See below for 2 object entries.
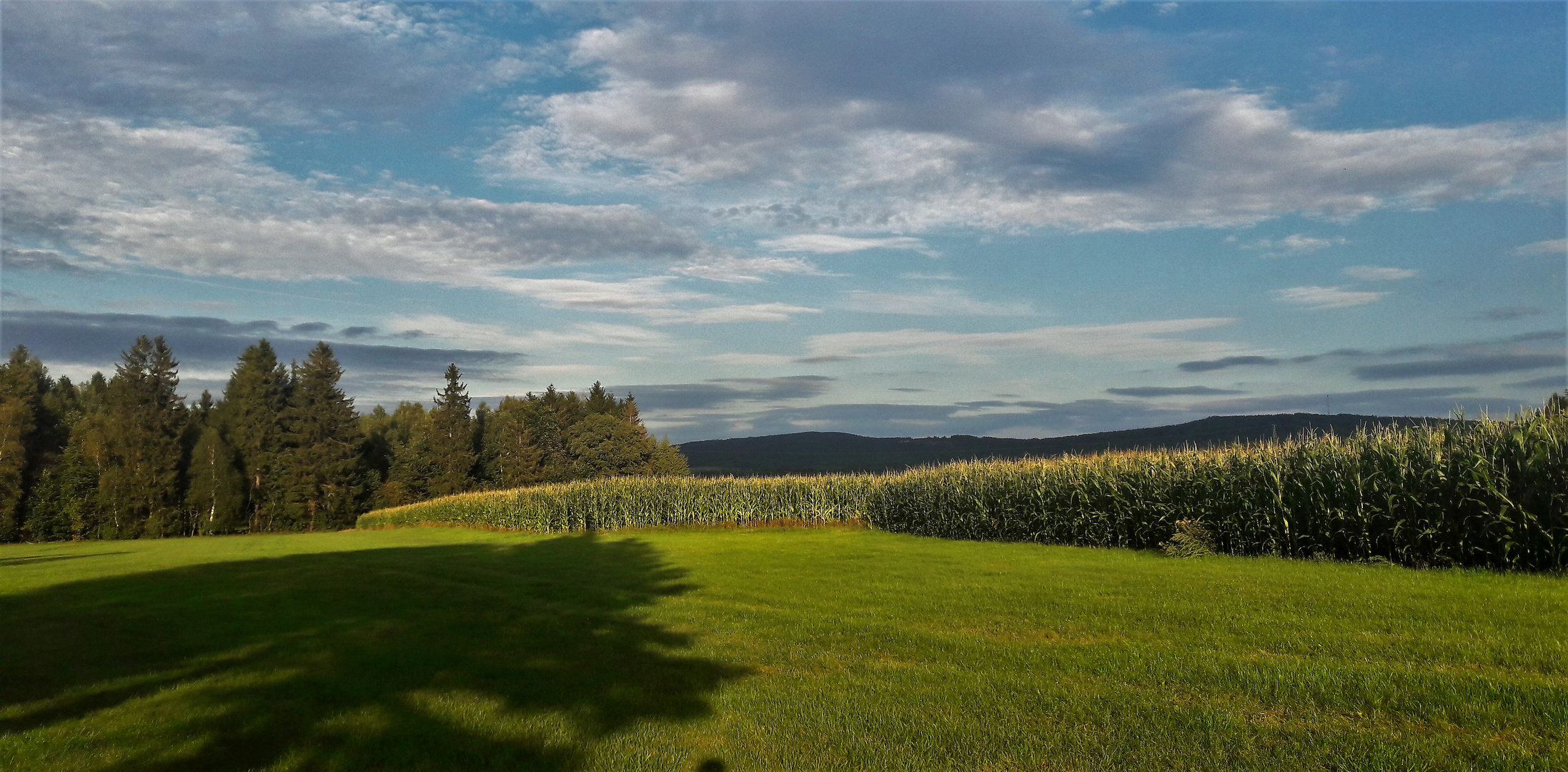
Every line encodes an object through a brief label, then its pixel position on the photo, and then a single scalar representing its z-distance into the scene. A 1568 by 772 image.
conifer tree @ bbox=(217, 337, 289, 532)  57.44
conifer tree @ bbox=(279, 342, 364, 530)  57.78
